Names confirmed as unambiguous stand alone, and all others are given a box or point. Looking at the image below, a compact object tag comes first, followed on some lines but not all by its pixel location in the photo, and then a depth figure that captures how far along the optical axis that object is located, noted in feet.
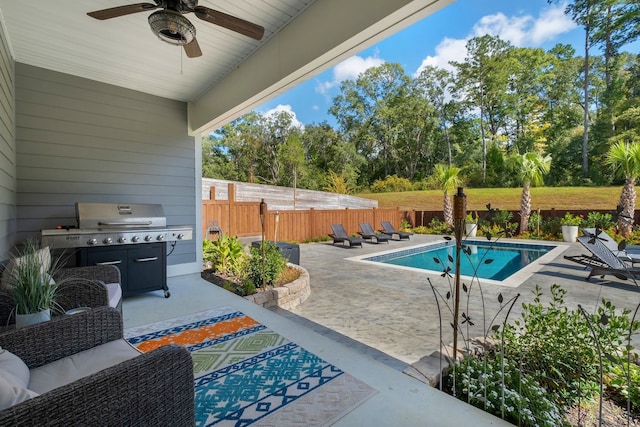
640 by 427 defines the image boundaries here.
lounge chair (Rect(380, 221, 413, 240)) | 37.29
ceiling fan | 6.73
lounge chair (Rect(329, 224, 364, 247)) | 31.35
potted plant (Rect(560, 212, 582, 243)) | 32.55
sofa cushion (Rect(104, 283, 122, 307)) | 7.56
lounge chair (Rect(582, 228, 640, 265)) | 17.41
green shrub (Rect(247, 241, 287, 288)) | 13.53
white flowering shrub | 5.11
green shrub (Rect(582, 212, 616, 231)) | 30.22
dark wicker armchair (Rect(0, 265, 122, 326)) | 6.61
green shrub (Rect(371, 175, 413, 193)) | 64.18
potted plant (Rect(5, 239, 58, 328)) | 5.27
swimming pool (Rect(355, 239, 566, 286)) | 20.40
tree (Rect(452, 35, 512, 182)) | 56.70
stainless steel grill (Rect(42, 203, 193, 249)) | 10.55
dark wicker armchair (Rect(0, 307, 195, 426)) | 2.85
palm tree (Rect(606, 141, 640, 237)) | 26.30
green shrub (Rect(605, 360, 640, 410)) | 5.65
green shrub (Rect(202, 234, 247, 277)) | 15.60
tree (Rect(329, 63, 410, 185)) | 68.39
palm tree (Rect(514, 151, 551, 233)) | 36.58
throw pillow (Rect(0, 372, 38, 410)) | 2.87
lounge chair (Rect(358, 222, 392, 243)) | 35.06
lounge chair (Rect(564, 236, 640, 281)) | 16.52
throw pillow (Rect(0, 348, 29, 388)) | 3.40
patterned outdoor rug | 5.52
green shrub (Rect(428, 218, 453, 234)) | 42.75
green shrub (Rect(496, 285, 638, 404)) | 5.89
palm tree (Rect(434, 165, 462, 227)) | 42.47
